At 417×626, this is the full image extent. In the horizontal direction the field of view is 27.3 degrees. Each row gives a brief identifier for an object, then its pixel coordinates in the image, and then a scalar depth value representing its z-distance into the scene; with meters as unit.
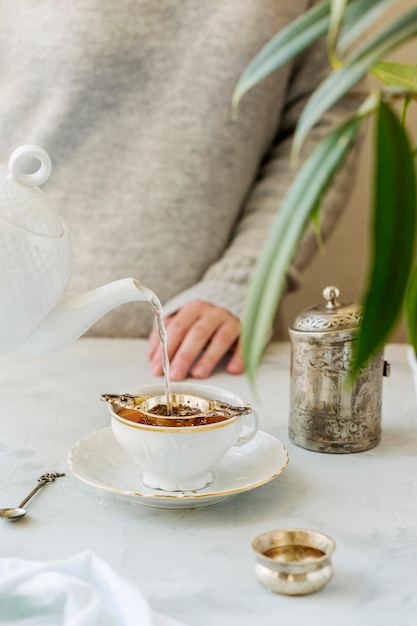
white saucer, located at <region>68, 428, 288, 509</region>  0.75
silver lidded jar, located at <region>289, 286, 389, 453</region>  0.88
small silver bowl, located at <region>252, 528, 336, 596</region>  0.61
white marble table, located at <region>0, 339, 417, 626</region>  0.61
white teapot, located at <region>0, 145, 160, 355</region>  0.75
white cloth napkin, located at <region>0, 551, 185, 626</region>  0.58
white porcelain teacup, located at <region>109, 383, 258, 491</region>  0.75
